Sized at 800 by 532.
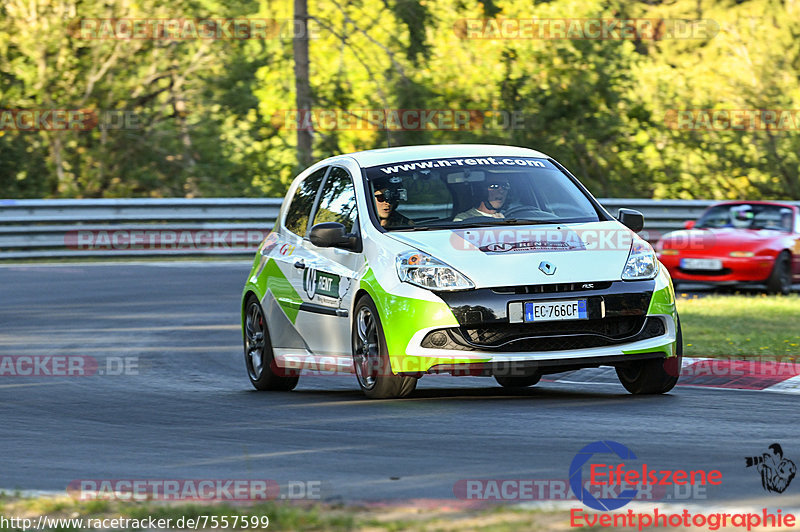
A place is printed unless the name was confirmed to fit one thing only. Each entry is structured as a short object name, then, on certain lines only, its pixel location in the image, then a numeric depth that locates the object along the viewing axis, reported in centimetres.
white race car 1669
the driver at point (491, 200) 1861
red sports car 3734
